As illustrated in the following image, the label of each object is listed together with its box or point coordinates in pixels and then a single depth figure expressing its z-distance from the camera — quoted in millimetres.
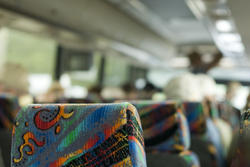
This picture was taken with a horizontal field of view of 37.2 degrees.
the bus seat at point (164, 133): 1898
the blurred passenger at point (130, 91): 7995
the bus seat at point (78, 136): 1001
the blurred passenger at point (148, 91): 6691
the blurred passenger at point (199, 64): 5720
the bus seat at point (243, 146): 948
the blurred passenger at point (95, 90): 7472
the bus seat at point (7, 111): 2477
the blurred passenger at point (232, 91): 7902
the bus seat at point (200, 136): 2787
